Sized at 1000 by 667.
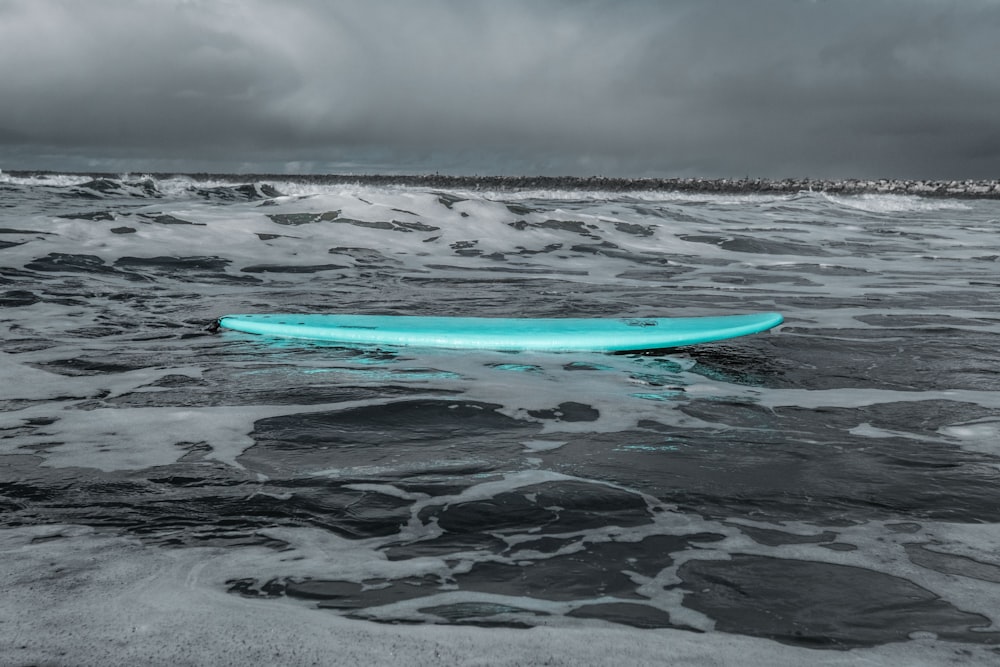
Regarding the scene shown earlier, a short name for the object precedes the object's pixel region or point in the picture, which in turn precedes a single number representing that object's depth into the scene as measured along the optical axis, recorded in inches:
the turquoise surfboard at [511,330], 199.3
